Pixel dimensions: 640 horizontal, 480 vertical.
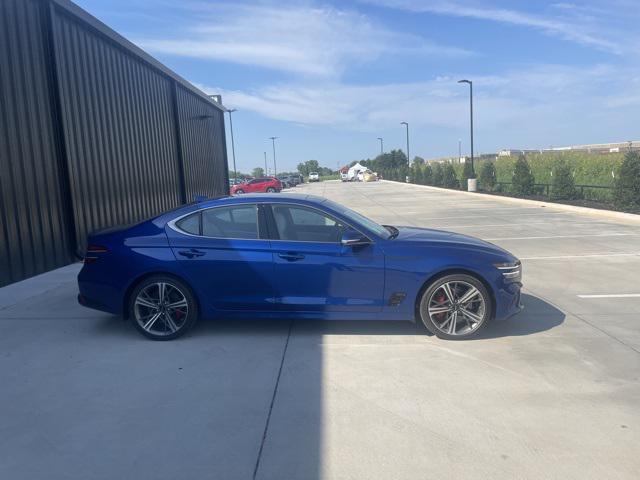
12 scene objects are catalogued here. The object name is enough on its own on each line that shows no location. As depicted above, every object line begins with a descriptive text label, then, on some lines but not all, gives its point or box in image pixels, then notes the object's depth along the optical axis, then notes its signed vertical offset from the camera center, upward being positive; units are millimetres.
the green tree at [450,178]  41209 -1151
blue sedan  5121 -1021
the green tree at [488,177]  32641 -903
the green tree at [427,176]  49781 -1037
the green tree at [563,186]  21859 -1121
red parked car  42344 -1120
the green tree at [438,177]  45125 -1063
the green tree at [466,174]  36209 -784
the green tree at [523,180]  26016 -937
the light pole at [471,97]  37562 +4771
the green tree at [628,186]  16297 -927
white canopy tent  84250 -398
